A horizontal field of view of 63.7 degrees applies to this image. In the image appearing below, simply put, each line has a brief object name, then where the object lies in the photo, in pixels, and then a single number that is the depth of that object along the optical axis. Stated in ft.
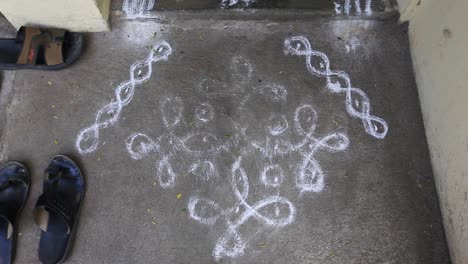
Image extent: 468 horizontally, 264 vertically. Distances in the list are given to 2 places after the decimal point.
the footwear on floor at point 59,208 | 6.31
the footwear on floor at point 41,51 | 7.19
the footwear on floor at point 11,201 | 6.34
